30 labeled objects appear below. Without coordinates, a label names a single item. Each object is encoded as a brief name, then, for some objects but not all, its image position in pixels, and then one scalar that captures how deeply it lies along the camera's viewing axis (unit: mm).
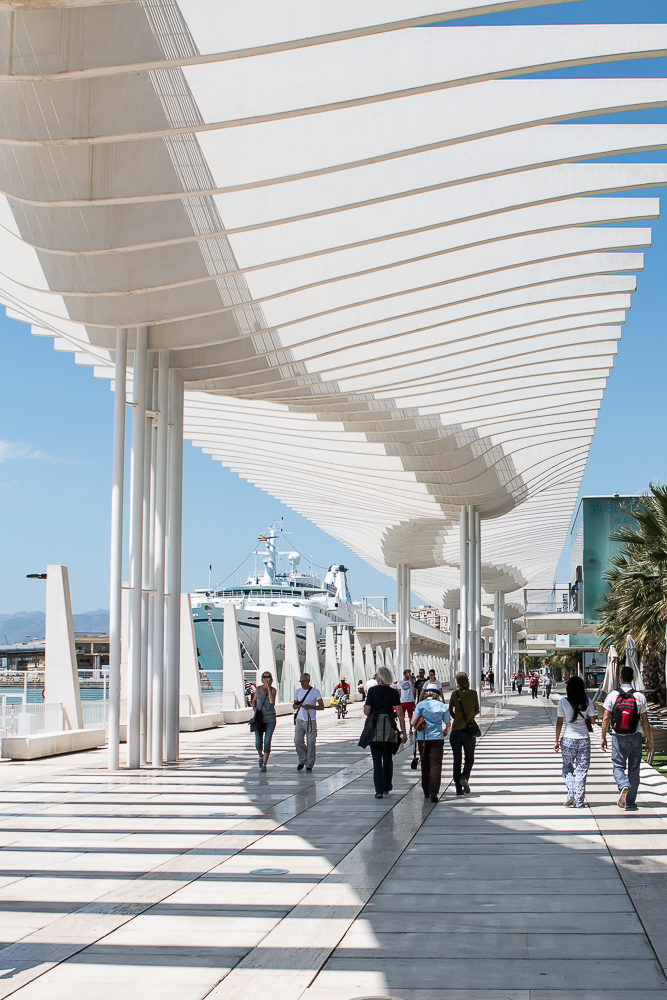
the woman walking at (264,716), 13609
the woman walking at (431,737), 10977
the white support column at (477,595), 31609
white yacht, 53406
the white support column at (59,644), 16141
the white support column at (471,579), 31453
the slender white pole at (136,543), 14227
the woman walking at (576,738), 10406
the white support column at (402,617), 46281
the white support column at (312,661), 33406
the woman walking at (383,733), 11352
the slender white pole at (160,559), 14734
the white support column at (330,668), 37594
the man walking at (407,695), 17580
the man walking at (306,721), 13672
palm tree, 21312
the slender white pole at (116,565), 13812
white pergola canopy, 8945
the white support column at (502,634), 56609
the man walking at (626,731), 9992
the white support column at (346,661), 42491
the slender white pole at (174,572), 15055
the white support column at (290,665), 31188
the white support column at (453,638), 56625
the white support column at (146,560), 14709
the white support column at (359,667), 47141
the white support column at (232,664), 25531
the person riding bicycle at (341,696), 28828
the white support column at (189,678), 22423
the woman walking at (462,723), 11688
